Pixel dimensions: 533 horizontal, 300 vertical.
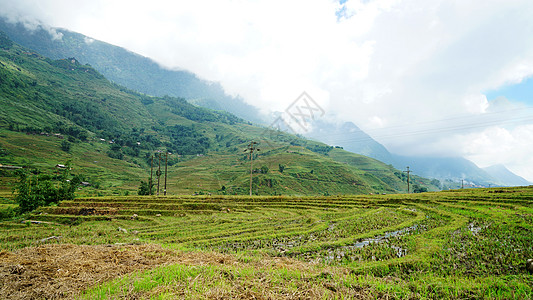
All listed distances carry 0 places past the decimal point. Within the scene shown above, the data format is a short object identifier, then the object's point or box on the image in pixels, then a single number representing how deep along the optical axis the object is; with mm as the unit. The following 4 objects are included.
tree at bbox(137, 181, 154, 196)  63512
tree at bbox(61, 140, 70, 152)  126250
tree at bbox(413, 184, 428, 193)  118281
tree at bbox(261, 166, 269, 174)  125062
